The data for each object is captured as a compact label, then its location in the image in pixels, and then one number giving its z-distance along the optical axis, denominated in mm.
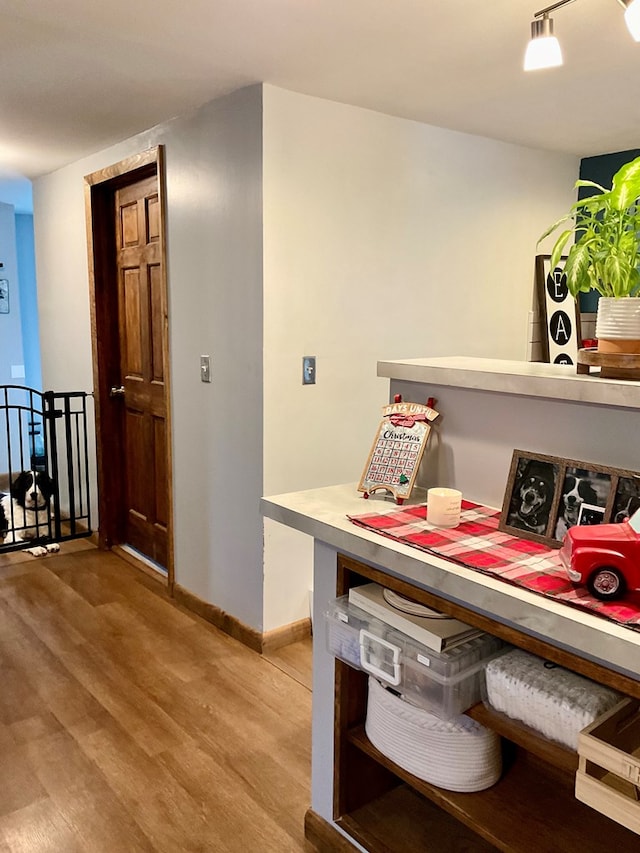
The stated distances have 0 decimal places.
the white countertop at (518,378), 1322
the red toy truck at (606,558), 1132
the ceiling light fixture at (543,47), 1682
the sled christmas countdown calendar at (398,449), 1755
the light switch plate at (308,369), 2854
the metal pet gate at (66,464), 4105
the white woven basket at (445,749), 1514
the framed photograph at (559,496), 1346
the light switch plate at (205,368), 3041
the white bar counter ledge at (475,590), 1187
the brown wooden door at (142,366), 3561
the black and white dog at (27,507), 4277
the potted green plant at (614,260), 1341
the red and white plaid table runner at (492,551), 1138
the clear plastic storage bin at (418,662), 1372
